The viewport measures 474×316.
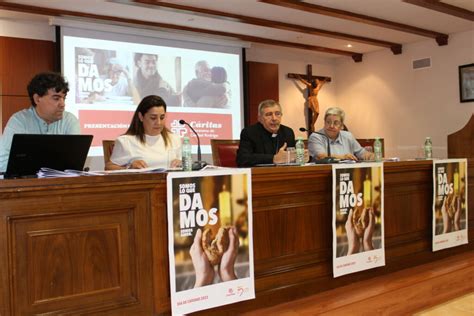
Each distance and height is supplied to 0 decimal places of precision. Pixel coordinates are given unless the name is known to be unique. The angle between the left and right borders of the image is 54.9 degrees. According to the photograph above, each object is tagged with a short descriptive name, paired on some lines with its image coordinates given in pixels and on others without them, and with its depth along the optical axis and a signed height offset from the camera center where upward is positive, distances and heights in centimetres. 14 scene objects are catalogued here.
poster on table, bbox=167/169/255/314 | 175 -35
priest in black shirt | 276 +8
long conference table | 150 -34
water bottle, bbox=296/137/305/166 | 243 -3
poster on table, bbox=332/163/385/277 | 230 -37
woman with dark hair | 263 +6
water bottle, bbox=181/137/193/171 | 193 -3
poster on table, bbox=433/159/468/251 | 288 -37
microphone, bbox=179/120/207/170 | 201 -6
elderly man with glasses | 308 +5
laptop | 164 +1
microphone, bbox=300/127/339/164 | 251 -7
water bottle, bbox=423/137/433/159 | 323 -2
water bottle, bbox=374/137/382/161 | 282 -2
